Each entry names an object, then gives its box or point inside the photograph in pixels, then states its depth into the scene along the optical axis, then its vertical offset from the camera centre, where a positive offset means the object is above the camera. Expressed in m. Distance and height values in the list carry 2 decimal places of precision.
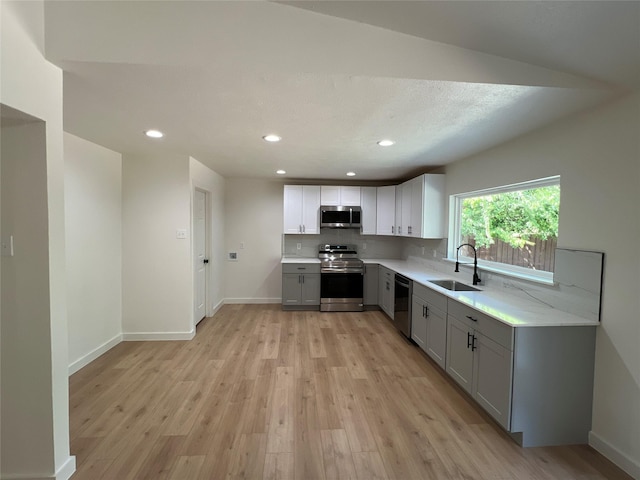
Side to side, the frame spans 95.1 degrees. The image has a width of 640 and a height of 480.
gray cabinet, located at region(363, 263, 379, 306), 5.01 -0.94
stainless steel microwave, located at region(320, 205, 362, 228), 5.12 +0.24
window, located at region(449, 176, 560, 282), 2.47 +0.06
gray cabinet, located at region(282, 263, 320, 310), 4.89 -0.93
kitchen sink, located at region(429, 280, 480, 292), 3.11 -0.60
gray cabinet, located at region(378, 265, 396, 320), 4.32 -0.92
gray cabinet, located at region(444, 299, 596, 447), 1.94 -1.00
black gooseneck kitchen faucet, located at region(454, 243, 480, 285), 3.14 -0.45
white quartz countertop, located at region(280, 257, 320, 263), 5.03 -0.54
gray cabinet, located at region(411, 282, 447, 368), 2.82 -0.96
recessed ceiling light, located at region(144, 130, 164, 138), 2.58 +0.85
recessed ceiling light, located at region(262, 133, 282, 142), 2.65 +0.84
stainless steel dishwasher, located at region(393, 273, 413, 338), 3.61 -0.97
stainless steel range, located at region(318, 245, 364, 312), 4.91 -0.93
